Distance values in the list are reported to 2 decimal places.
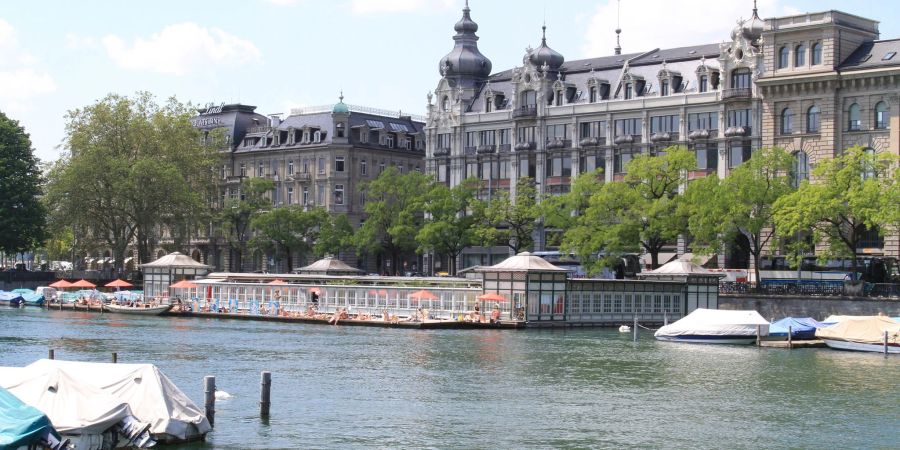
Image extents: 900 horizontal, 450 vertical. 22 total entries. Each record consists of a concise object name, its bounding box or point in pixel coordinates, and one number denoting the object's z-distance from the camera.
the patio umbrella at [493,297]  97.31
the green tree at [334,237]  152.50
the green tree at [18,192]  141.12
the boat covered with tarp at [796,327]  88.94
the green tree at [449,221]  137.88
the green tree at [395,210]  142.62
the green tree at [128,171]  143.62
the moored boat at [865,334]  81.88
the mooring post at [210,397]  44.00
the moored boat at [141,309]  114.81
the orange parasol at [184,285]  117.06
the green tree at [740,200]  110.19
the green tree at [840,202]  102.81
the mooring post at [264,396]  48.28
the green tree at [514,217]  135.38
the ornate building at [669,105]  118.94
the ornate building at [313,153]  166.88
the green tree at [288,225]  155.25
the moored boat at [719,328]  87.31
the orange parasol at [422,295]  100.44
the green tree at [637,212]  114.81
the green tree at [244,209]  160.00
